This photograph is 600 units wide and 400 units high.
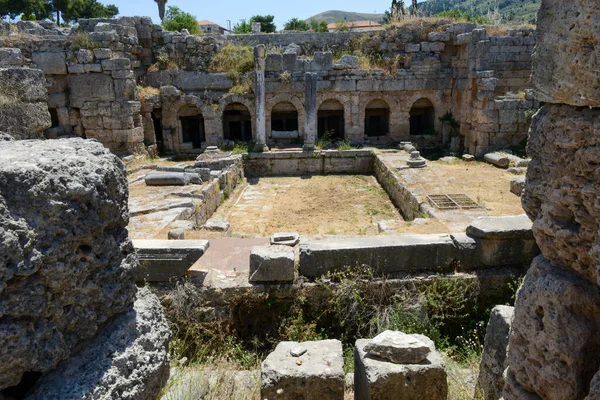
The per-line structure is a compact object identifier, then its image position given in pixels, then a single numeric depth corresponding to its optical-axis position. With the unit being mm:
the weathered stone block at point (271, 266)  5652
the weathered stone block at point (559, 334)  2045
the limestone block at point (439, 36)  17297
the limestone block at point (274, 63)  17500
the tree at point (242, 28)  35625
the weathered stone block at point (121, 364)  2111
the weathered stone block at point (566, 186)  1955
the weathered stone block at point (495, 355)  3699
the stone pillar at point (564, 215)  1939
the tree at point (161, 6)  34388
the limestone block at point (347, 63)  17438
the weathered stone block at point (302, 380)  3811
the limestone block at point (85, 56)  14414
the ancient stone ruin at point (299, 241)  2020
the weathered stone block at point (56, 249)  1852
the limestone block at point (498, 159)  13695
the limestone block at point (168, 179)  11695
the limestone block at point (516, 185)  10070
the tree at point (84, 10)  43141
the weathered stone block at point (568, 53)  1870
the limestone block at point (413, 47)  17672
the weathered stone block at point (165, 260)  5648
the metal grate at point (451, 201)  9297
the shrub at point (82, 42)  14508
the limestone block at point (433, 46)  17469
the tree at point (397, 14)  19562
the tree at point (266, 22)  49284
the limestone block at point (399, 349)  3859
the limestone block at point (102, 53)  14488
